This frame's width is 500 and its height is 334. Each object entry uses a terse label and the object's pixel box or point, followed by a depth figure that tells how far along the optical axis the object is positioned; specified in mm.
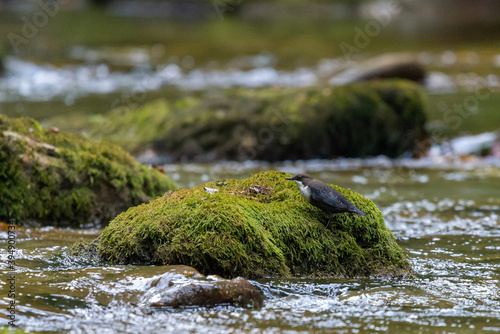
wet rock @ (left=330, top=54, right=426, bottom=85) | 37031
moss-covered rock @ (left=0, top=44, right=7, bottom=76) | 41259
